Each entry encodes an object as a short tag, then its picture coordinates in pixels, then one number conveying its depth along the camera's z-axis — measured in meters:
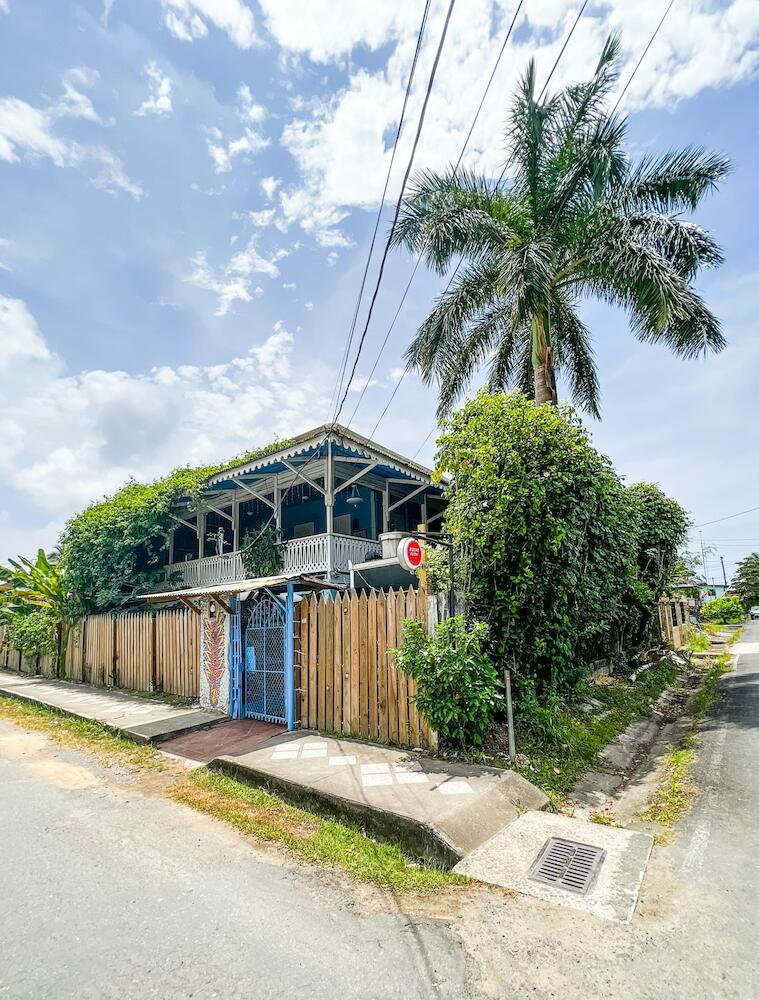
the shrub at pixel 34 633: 15.40
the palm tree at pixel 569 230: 9.85
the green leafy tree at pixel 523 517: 6.61
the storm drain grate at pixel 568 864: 3.48
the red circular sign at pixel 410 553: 6.38
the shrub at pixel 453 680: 5.70
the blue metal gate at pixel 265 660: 8.50
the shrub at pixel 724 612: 39.97
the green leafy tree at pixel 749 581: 48.31
